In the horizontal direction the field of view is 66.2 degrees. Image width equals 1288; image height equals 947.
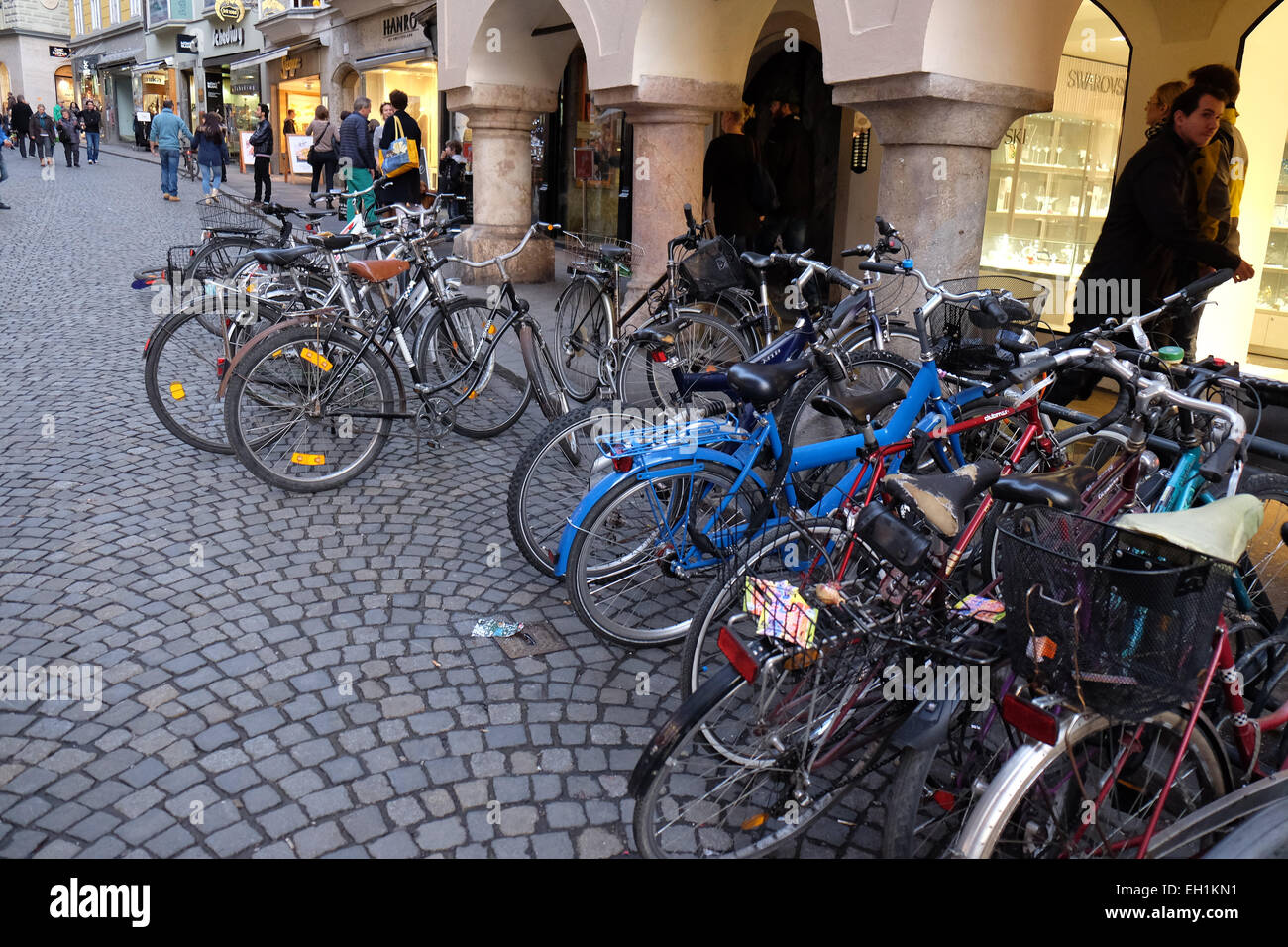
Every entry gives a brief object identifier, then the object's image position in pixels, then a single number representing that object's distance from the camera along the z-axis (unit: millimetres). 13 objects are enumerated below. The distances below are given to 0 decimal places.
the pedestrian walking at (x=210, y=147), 19312
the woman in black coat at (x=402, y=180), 11445
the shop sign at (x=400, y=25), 17609
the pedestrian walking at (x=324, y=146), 15297
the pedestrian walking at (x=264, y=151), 17688
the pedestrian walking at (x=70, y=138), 27766
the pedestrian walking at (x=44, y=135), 28297
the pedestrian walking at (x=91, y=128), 30125
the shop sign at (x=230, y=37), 30000
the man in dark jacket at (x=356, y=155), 12112
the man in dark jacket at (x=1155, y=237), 4777
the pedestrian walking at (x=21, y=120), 31016
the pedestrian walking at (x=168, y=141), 19391
